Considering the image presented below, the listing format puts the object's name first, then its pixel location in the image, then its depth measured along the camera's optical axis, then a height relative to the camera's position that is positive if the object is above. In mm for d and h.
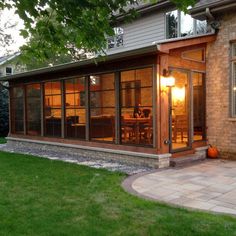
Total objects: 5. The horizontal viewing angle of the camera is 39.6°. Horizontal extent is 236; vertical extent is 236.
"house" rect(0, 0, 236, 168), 7762 +406
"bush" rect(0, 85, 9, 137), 16891 -41
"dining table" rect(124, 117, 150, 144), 8059 -274
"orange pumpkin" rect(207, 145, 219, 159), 8828 -1105
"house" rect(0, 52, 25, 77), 28497 +3941
